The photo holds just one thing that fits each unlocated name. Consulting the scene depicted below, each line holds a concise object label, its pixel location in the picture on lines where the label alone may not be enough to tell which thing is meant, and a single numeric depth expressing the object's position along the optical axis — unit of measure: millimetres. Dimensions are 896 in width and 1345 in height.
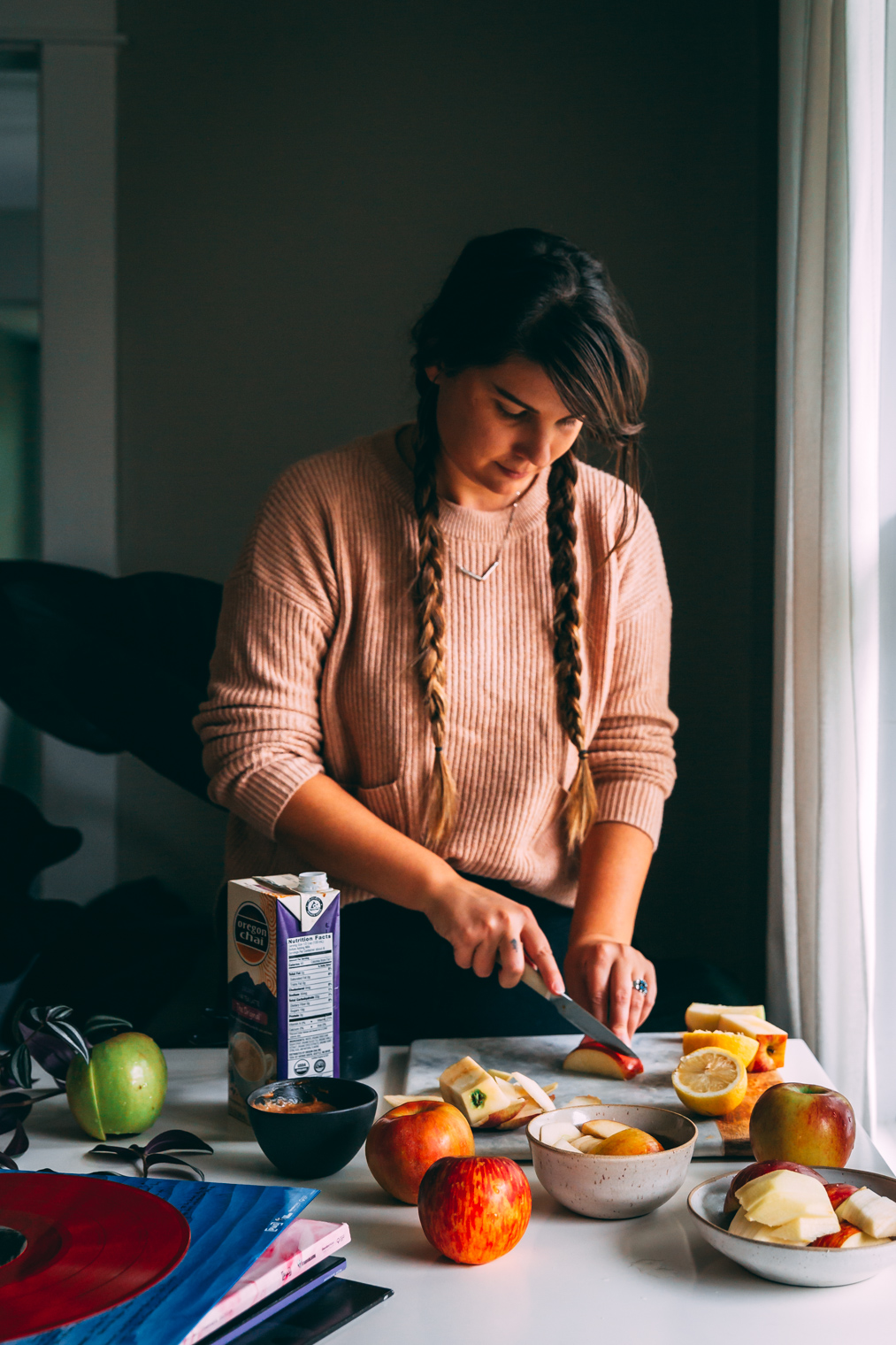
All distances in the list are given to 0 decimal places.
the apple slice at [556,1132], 813
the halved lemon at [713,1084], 930
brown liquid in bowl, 861
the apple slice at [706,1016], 1100
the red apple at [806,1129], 807
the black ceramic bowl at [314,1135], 821
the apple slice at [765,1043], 1041
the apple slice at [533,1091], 921
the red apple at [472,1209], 705
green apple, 908
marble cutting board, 898
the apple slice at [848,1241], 680
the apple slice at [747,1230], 686
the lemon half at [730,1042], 1018
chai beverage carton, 918
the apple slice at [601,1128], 817
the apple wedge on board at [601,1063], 1035
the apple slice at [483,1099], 899
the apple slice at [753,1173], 727
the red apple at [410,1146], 784
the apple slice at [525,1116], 911
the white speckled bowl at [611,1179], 757
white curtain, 1465
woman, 1239
